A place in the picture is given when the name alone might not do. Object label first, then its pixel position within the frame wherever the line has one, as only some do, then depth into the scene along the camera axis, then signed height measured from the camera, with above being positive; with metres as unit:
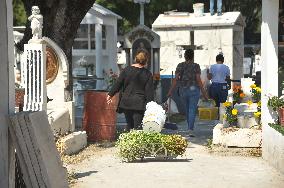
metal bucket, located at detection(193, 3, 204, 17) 25.36 +2.31
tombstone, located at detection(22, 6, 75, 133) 10.55 -0.17
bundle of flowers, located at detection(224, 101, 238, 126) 10.71 -0.82
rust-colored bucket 11.39 -0.86
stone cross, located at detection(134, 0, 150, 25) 24.59 +1.94
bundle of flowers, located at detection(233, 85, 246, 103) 12.05 -0.54
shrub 8.91 -1.08
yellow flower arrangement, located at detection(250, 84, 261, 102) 11.09 -0.46
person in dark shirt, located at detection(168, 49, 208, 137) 11.90 -0.30
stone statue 10.89 +0.78
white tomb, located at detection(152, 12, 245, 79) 24.17 +1.12
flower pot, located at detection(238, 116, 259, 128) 10.47 -0.90
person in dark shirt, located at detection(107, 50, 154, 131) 9.90 -0.35
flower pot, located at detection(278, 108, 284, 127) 8.72 -0.67
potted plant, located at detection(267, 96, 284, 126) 8.77 -0.53
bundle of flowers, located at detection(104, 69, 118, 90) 19.92 -0.29
